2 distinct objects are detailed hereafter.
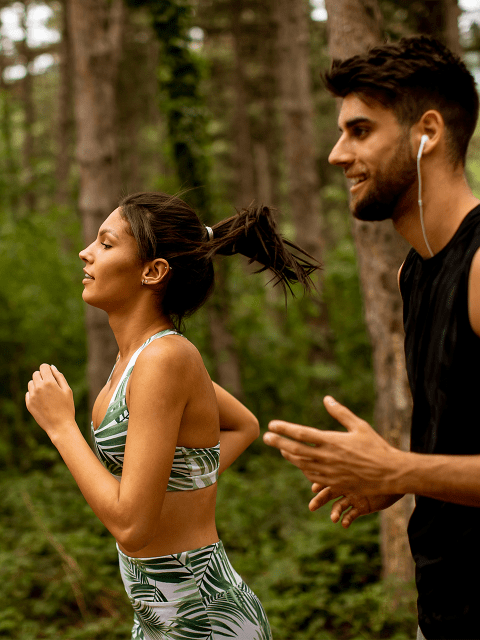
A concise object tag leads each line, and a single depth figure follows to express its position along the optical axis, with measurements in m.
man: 1.62
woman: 1.97
